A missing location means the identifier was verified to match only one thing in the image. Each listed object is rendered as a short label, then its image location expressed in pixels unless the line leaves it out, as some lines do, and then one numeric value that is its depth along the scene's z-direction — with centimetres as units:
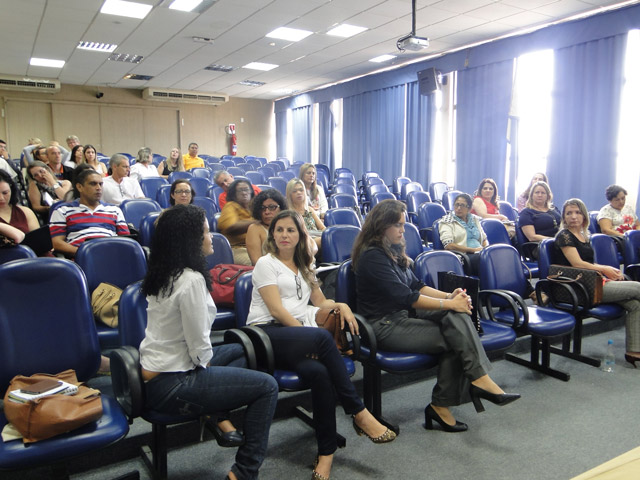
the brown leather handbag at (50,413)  155
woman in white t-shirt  212
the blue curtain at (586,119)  654
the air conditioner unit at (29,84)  1168
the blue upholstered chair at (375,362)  239
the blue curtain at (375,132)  1064
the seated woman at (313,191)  520
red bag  285
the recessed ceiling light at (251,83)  1236
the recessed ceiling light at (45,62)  973
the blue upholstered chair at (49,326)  188
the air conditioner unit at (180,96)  1362
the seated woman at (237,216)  373
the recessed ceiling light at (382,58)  945
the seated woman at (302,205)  428
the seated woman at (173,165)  793
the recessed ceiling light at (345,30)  745
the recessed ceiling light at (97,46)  851
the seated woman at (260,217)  327
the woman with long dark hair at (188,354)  183
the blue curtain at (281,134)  1545
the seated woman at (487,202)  563
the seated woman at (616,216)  496
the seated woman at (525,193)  622
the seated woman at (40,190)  450
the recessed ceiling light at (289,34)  762
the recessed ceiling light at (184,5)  629
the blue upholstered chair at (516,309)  294
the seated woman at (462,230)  441
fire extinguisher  1528
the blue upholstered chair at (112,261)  276
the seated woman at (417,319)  243
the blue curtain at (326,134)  1307
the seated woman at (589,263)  338
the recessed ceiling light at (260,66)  1025
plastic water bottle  331
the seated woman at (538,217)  484
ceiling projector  609
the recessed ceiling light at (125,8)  633
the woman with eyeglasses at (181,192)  406
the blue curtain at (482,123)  812
